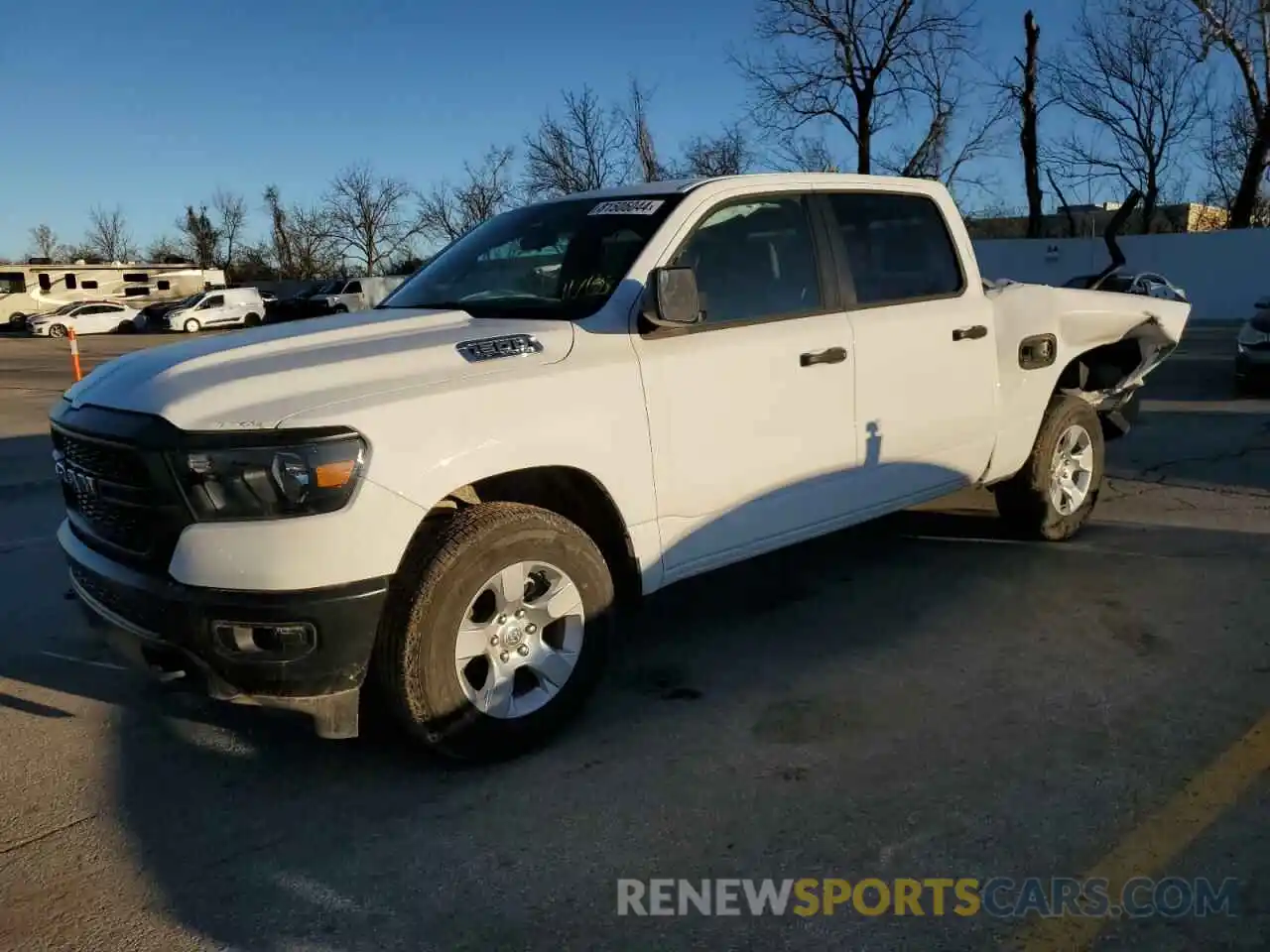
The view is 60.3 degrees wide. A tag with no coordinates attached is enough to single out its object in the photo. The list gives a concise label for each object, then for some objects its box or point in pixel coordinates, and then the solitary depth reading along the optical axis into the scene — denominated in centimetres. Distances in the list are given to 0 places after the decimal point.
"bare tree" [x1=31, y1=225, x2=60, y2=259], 9588
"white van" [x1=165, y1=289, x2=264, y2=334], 4528
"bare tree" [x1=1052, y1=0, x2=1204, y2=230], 3809
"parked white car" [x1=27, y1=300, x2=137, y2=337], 4428
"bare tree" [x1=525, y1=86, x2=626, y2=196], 3503
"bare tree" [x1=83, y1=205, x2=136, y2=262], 9388
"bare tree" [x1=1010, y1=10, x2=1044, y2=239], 3331
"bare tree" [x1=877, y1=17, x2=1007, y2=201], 3216
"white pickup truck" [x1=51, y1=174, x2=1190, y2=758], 316
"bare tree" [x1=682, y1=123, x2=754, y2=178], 3553
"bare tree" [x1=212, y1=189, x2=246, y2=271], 8347
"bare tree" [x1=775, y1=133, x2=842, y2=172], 3250
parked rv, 5506
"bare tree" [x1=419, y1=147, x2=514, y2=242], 4544
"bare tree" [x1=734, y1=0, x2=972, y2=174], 3005
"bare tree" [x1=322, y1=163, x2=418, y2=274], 6869
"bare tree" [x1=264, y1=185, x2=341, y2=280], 7306
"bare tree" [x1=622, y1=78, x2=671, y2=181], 2925
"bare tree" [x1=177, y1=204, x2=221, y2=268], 8119
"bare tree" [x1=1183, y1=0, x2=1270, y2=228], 3253
